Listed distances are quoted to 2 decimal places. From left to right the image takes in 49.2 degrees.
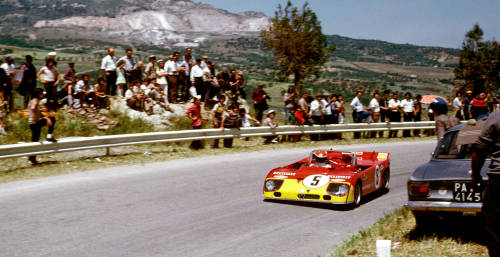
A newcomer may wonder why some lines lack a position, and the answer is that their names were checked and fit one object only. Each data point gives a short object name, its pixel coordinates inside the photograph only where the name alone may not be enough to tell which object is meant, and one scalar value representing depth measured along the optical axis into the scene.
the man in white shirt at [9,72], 15.80
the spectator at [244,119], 18.41
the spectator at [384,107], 22.22
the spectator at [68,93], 16.86
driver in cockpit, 10.63
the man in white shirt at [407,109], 22.84
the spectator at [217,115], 17.22
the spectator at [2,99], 15.33
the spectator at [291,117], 20.55
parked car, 6.56
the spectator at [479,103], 19.19
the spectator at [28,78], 16.02
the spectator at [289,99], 20.09
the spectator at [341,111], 21.29
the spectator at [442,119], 9.92
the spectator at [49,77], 15.25
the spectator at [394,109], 22.33
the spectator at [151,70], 18.73
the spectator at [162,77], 18.90
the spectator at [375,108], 21.83
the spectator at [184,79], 19.53
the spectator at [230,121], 17.36
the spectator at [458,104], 24.55
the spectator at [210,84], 19.34
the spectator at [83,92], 17.08
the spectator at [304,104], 20.09
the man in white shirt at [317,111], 20.20
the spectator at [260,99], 19.69
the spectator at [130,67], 18.38
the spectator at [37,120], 13.06
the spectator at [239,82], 20.41
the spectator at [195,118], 16.88
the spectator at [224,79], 20.42
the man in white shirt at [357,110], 21.50
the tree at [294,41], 30.81
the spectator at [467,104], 24.32
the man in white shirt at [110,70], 17.80
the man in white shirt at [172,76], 19.08
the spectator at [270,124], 18.88
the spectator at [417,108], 23.17
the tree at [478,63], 51.09
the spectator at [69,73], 16.66
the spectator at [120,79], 18.22
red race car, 9.33
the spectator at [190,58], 19.68
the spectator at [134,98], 18.34
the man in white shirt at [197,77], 19.23
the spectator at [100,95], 17.56
